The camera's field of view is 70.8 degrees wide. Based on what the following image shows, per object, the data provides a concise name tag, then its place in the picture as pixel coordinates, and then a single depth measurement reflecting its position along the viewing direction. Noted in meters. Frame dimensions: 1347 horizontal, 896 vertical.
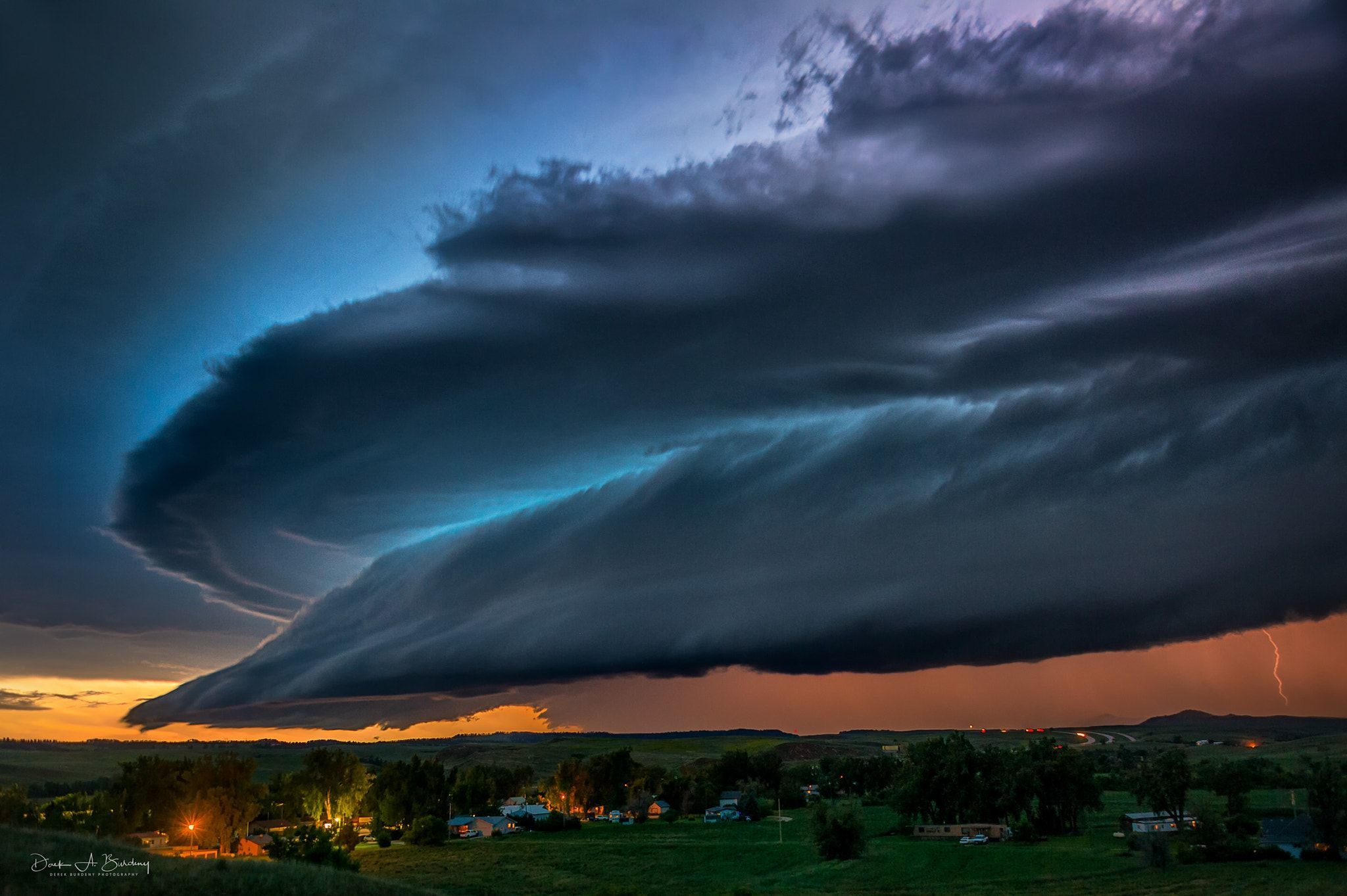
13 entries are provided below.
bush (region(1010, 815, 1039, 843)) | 114.62
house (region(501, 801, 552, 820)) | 155.75
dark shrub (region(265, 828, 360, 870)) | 85.69
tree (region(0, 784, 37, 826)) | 110.25
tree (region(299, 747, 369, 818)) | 152.12
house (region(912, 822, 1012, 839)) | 120.62
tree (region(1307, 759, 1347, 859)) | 88.44
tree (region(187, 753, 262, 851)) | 114.12
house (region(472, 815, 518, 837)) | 145.29
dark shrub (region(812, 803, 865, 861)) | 104.12
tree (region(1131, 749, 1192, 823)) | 107.38
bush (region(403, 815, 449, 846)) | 130.50
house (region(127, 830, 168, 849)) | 109.38
